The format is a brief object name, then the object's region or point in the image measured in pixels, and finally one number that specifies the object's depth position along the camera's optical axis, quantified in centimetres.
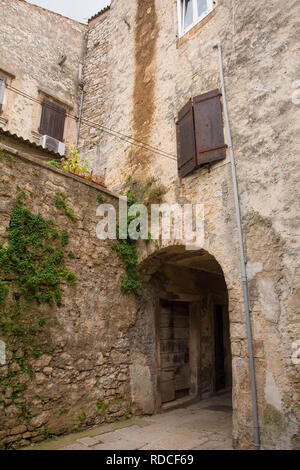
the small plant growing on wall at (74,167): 546
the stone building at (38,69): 802
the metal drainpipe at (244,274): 357
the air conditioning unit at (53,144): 816
